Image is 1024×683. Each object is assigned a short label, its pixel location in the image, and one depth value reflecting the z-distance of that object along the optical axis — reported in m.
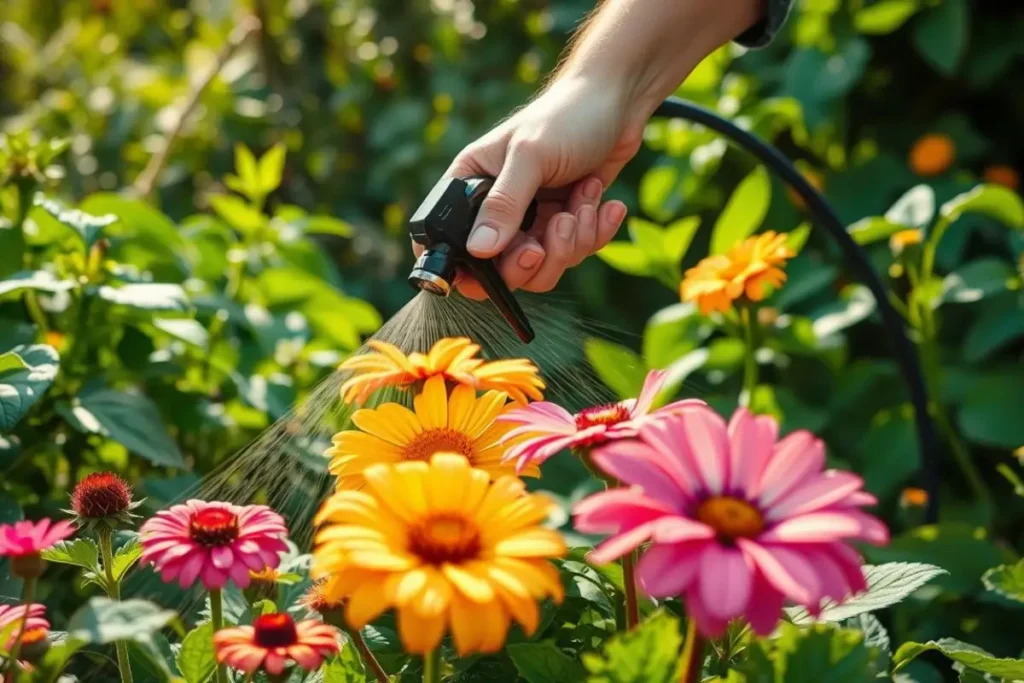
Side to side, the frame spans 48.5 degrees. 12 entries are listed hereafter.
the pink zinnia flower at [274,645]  0.56
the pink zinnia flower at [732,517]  0.47
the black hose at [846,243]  1.11
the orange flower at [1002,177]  1.99
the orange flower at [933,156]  1.96
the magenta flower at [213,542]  0.61
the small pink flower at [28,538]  0.60
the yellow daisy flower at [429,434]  0.67
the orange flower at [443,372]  0.70
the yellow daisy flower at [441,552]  0.48
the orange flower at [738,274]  1.13
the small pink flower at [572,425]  0.62
